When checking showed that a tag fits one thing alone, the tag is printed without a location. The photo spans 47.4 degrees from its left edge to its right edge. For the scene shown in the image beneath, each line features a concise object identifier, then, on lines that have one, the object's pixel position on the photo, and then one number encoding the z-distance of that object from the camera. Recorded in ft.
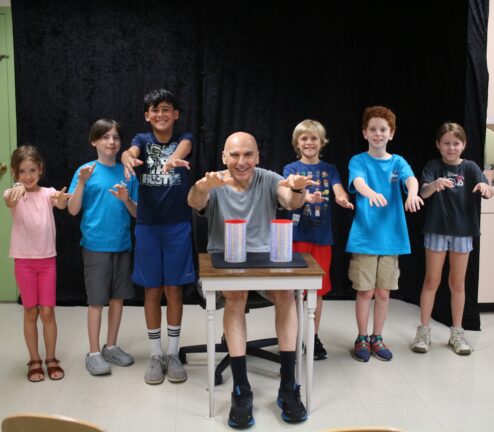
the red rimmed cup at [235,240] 8.14
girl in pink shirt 9.41
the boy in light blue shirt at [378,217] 10.18
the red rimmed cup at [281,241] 8.18
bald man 8.11
